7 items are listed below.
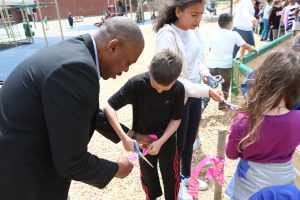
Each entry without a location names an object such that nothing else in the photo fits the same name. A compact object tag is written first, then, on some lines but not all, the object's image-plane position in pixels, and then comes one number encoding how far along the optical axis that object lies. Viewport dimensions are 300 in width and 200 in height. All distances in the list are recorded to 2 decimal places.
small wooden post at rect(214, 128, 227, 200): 2.77
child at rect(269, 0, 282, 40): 11.96
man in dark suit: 1.29
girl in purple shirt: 1.83
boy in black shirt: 2.26
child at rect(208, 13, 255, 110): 5.23
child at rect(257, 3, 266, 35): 14.06
